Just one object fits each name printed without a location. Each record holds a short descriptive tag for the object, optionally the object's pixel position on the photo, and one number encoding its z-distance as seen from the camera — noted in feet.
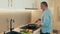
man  4.12
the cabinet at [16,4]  3.28
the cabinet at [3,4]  3.14
